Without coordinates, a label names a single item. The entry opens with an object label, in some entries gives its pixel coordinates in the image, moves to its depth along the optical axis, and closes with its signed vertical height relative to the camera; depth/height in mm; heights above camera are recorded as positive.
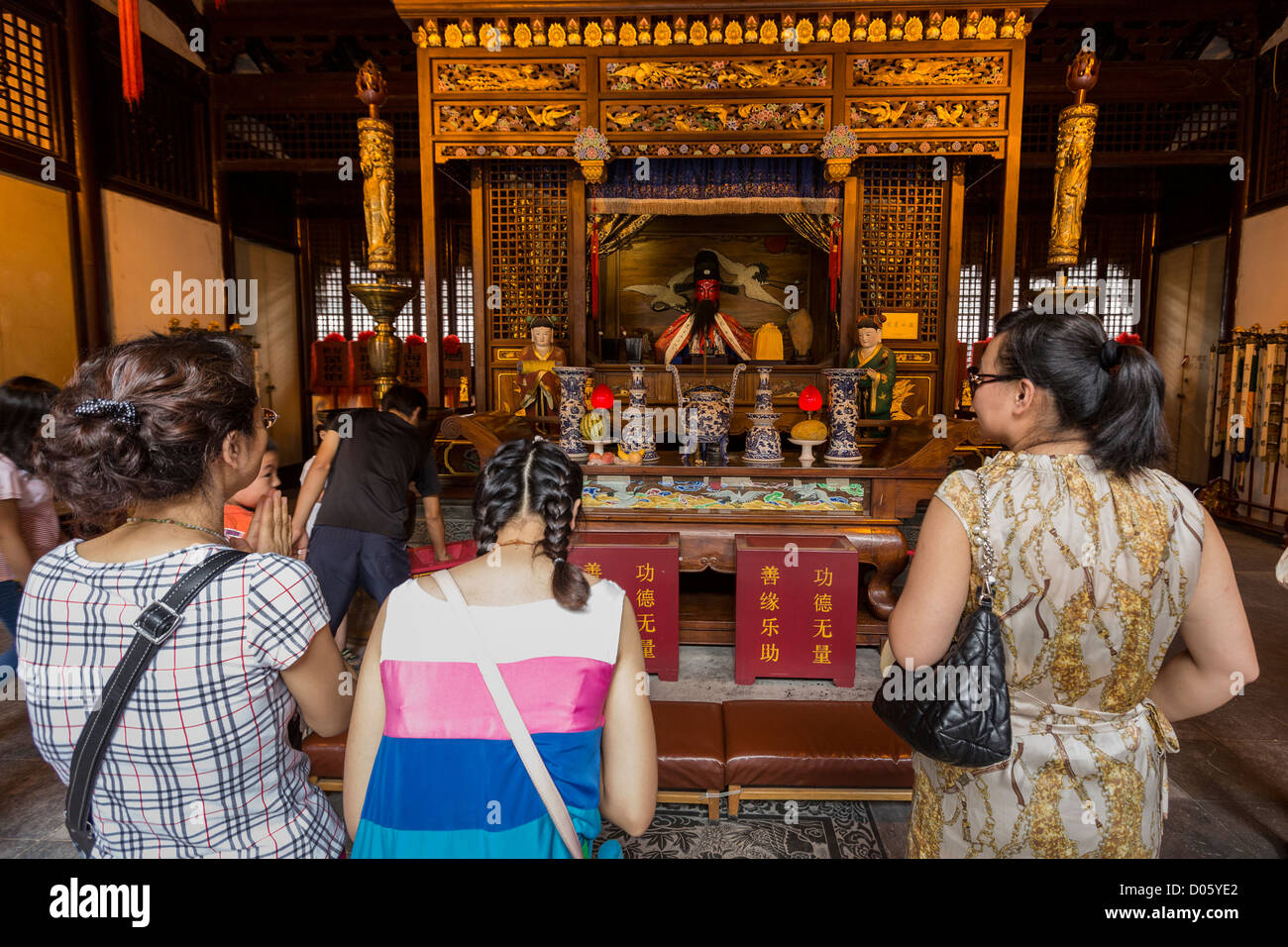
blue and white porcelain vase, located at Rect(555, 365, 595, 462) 4117 -194
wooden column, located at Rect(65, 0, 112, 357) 5574 +1279
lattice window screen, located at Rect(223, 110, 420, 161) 7285 +2447
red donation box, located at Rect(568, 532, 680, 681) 3270 -907
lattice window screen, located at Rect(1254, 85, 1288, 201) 6340 +2001
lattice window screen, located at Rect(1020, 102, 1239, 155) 6715 +2330
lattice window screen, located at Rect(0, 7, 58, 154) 5109 +2071
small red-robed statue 7047 +378
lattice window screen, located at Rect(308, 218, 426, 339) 9500 +1296
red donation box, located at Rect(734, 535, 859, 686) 3201 -1034
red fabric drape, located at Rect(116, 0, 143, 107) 3556 +1602
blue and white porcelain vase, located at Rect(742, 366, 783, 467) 3924 -338
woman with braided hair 1013 -465
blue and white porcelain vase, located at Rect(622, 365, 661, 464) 3906 -294
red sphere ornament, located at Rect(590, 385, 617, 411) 4000 -129
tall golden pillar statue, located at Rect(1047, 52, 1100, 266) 4984 +1470
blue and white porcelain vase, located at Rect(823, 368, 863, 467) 3932 -221
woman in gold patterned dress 1099 -321
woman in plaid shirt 938 -322
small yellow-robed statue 5551 -15
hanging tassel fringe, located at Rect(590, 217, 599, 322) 6184 +911
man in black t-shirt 2953 -532
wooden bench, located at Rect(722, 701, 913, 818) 2121 -1120
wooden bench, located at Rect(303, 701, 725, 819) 2117 -1124
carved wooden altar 5320 +2165
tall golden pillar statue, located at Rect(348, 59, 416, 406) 5234 +1136
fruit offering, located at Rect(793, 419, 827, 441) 3967 -302
